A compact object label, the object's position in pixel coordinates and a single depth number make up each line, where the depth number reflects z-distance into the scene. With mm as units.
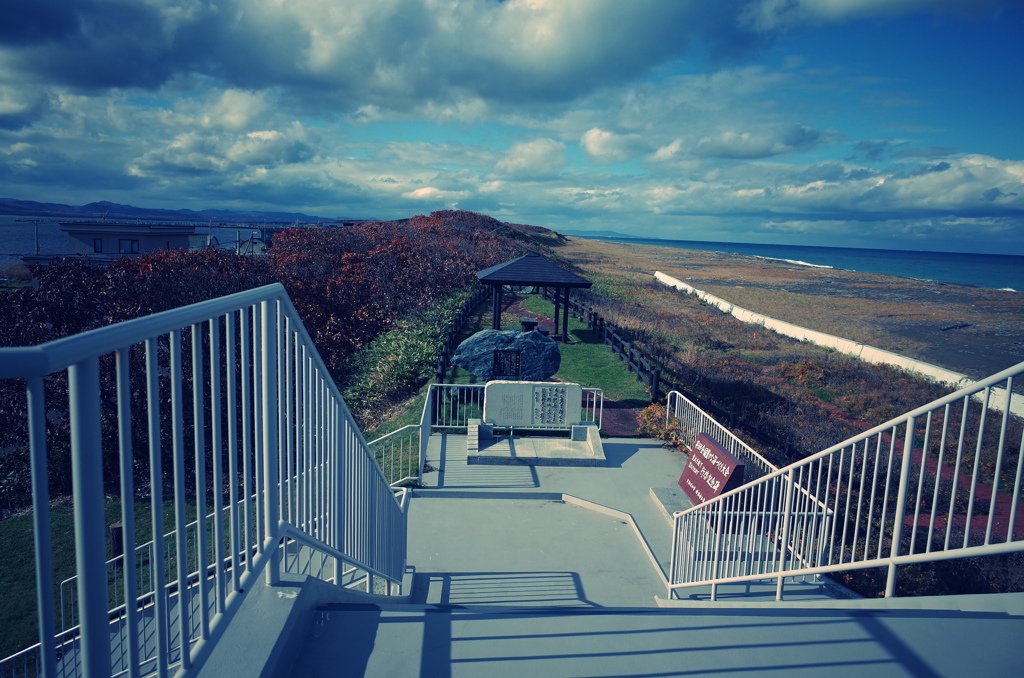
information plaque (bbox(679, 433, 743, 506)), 8664
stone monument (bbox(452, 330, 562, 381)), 14773
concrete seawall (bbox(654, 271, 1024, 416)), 22045
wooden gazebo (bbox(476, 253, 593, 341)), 17812
